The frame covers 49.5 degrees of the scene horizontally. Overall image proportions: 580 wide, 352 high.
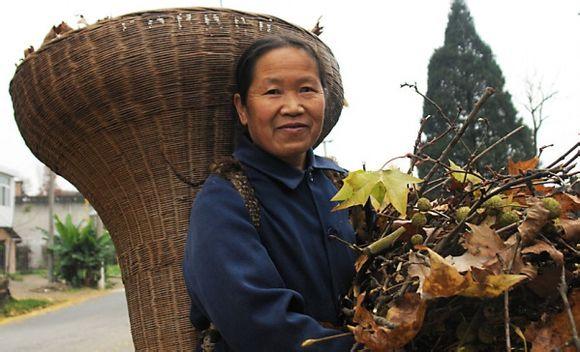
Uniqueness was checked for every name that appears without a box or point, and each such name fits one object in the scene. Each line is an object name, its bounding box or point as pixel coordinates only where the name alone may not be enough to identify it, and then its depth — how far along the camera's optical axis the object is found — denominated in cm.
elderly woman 117
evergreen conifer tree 1661
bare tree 1226
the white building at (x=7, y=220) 3247
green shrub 2216
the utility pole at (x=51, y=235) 2322
